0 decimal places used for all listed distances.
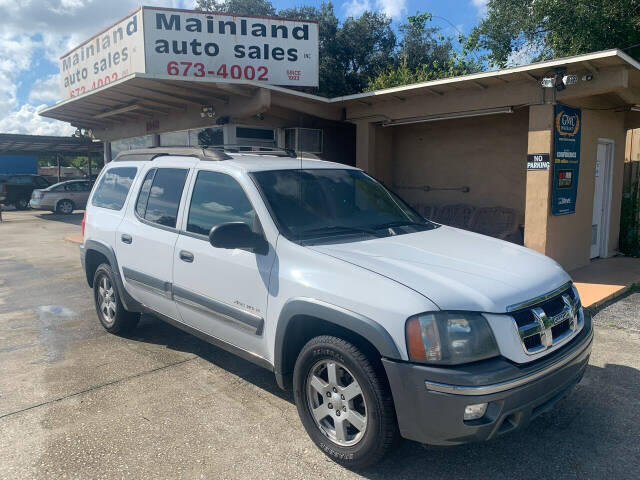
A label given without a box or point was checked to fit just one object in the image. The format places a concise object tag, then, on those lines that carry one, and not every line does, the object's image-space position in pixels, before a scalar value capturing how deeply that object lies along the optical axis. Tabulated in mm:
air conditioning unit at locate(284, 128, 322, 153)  10258
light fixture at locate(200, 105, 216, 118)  10211
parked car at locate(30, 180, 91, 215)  20422
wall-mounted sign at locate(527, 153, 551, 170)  7242
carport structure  20719
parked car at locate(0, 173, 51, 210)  23109
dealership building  7387
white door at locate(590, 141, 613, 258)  8977
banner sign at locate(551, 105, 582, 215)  7352
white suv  2617
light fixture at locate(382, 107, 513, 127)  7959
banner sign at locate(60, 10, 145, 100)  10094
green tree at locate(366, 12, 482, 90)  26625
